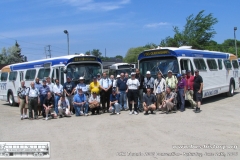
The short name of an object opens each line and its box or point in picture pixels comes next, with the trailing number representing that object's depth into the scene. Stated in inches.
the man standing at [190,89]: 536.4
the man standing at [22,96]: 519.8
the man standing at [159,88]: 519.2
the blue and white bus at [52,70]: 586.6
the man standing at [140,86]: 539.9
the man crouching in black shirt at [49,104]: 513.8
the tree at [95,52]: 3825.1
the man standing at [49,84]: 544.1
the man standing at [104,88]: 543.3
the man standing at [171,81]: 514.6
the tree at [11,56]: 3203.7
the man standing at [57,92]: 526.9
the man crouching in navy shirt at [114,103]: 525.7
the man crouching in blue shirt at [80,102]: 525.6
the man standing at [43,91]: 524.6
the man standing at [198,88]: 502.3
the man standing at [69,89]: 544.8
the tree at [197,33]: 1672.0
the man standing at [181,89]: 516.7
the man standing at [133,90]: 515.5
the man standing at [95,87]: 538.6
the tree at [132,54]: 2686.3
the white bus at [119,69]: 1026.5
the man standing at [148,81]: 532.4
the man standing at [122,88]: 544.1
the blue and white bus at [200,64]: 554.6
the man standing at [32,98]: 509.7
